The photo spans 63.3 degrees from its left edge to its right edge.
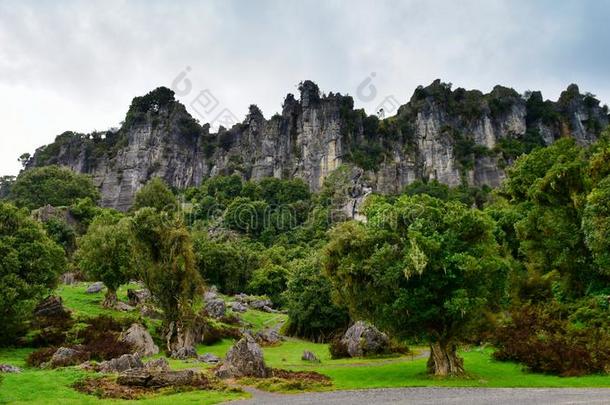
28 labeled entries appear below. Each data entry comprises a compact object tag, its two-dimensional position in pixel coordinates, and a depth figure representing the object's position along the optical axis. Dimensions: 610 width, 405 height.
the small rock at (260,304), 66.00
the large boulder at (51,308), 40.61
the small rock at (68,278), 67.31
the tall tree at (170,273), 37.19
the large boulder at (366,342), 36.25
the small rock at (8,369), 24.71
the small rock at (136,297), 52.18
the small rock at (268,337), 44.64
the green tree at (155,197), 118.88
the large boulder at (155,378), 21.27
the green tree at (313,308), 48.72
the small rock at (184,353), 34.41
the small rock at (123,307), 47.89
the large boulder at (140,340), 34.16
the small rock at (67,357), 27.95
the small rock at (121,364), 25.34
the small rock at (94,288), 55.03
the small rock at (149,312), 46.21
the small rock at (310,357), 33.66
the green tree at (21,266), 32.91
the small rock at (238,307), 58.50
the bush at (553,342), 24.73
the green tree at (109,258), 45.94
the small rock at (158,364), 24.87
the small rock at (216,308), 52.09
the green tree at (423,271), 24.02
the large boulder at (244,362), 24.92
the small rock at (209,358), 32.47
